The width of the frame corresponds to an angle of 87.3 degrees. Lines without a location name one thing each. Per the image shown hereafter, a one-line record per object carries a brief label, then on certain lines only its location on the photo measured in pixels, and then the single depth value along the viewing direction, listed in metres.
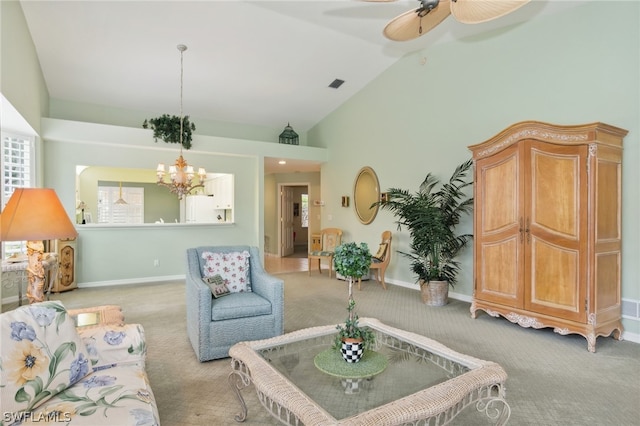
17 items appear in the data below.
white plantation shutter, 4.26
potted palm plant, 4.43
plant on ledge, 5.66
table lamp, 1.83
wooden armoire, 3.08
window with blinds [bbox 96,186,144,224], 6.10
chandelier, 4.46
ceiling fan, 2.20
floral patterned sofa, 1.29
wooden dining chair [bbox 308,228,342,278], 6.90
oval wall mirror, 6.34
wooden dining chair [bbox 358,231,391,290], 5.55
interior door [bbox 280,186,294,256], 9.78
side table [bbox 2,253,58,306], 3.16
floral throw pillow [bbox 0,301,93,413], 1.31
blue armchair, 2.77
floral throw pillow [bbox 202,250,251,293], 3.25
